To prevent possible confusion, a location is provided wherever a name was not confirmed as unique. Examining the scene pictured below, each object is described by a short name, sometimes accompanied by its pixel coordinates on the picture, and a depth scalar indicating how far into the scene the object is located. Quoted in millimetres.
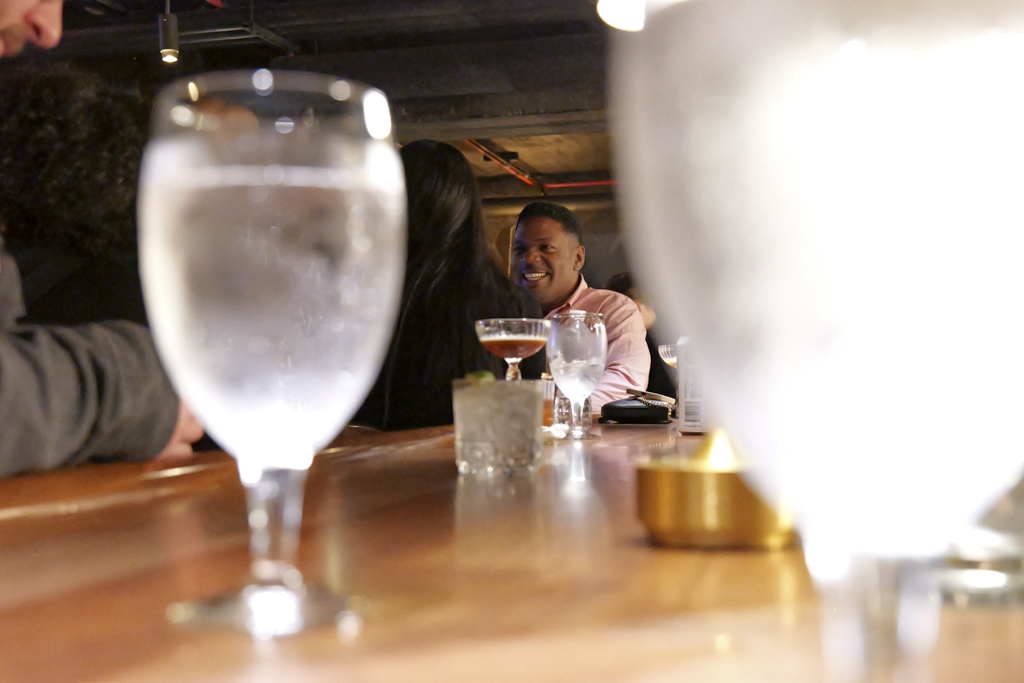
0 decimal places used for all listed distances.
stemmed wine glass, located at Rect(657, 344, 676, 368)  1876
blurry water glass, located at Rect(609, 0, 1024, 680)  165
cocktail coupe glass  1395
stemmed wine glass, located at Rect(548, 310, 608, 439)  1506
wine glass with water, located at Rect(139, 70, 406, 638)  263
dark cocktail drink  1406
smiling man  4020
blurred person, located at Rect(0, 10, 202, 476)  862
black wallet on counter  1765
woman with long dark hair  2193
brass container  368
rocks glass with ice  795
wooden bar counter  222
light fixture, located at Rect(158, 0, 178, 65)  4293
